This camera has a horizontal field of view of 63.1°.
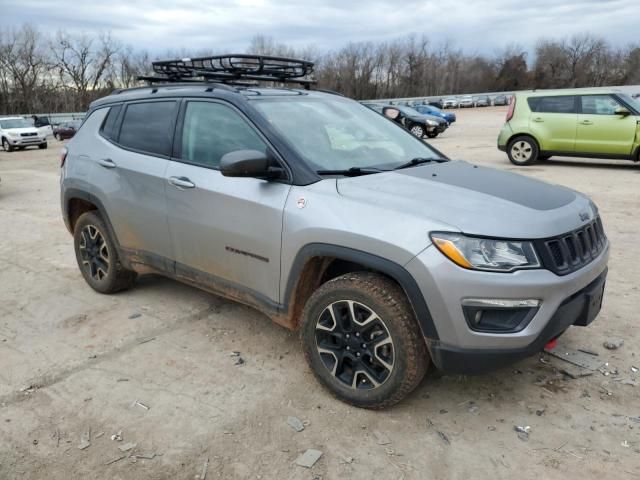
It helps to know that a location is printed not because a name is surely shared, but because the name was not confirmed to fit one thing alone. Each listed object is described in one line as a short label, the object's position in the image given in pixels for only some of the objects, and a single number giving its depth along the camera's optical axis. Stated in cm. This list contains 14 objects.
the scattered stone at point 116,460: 256
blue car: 3078
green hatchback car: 1109
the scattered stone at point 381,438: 267
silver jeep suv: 250
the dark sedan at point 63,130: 3110
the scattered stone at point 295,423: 280
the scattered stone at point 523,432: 269
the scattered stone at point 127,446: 265
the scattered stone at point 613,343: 358
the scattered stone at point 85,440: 268
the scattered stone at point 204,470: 246
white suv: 2517
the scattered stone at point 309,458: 253
